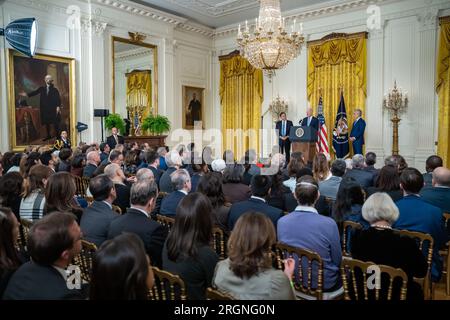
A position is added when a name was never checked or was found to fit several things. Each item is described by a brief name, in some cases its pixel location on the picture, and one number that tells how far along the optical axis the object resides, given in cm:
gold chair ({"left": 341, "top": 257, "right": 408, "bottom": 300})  211
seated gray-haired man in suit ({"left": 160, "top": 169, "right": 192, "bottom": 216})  393
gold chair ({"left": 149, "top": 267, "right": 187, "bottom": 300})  192
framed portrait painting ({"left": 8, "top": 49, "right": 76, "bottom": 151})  916
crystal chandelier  784
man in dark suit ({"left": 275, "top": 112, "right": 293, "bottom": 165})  1161
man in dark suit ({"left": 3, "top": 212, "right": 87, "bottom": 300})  173
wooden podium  940
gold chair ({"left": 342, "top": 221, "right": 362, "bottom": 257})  315
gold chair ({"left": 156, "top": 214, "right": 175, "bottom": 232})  341
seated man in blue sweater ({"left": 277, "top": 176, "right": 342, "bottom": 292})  273
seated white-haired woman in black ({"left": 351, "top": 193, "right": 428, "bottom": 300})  245
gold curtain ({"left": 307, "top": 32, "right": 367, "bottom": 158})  1102
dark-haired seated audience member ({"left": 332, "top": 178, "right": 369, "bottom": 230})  348
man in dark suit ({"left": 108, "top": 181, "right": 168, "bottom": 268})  272
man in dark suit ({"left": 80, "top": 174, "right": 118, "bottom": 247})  304
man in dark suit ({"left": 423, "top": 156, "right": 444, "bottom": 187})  514
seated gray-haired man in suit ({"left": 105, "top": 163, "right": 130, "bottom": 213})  438
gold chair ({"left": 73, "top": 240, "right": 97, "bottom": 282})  268
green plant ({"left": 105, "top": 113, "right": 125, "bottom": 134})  1045
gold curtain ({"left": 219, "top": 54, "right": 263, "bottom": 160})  1359
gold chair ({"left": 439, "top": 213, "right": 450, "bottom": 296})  329
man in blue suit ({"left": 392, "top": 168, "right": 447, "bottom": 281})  315
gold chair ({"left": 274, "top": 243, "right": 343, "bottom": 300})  256
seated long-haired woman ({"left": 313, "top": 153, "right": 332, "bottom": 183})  497
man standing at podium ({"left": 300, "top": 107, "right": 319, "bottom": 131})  1099
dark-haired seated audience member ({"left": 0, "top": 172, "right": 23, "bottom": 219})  357
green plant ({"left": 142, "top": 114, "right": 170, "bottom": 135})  1155
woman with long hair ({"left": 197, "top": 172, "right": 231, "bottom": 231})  358
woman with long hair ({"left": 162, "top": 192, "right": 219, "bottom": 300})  218
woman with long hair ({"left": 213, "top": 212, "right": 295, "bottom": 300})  184
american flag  1001
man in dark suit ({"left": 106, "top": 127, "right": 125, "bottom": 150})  1020
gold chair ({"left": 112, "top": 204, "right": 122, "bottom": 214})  372
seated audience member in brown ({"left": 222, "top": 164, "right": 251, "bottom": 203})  428
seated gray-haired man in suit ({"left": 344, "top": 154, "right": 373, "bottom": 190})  514
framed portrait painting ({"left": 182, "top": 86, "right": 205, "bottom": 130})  1386
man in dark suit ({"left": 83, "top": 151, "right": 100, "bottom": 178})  602
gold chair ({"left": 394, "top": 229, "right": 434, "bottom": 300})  268
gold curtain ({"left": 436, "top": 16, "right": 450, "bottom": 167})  955
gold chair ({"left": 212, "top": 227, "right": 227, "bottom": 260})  317
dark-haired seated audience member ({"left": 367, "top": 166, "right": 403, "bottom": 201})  409
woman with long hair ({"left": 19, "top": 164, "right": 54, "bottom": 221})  347
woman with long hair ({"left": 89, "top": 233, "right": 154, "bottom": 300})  148
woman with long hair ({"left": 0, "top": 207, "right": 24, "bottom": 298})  200
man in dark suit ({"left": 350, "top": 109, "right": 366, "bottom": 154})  1050
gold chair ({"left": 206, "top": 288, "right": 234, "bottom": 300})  172
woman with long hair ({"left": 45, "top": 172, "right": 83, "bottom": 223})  325
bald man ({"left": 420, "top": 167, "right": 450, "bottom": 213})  385
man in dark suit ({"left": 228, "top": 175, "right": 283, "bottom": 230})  333
